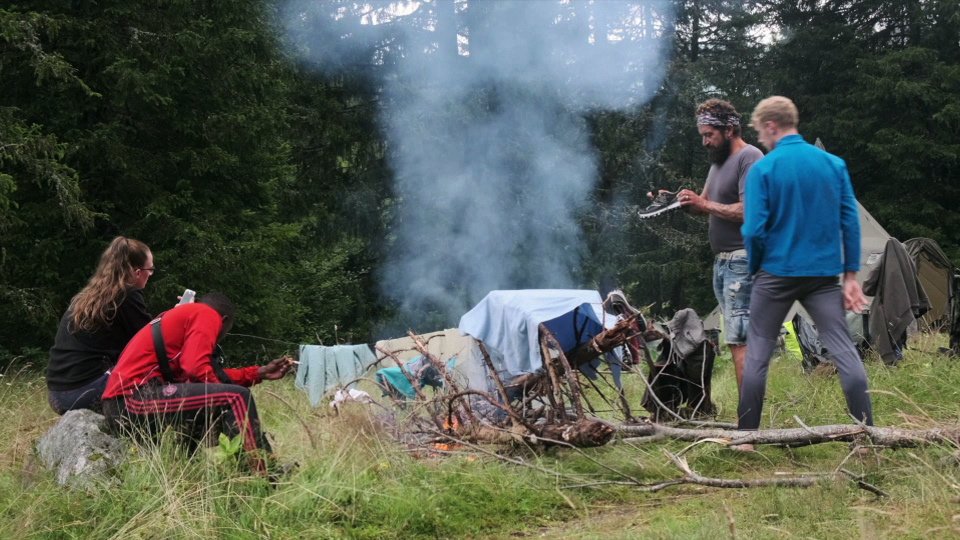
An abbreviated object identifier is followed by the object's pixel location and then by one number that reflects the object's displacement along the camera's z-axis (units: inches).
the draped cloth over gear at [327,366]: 308.7
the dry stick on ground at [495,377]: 175.3
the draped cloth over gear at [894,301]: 277.9
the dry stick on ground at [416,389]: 179.2
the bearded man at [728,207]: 183.3
